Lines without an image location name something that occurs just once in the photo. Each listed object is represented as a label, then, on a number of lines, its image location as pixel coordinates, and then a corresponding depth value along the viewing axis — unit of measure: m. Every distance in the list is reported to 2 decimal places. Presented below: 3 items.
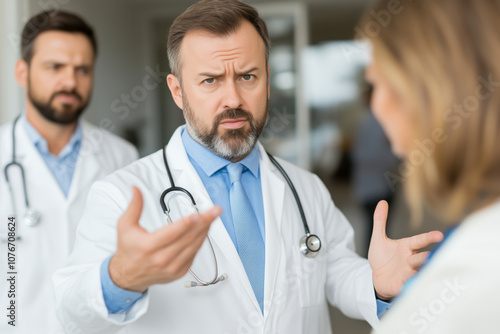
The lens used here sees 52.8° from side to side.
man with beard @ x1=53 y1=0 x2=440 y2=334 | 1.22
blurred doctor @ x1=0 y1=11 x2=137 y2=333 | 1.82
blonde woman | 0.70
